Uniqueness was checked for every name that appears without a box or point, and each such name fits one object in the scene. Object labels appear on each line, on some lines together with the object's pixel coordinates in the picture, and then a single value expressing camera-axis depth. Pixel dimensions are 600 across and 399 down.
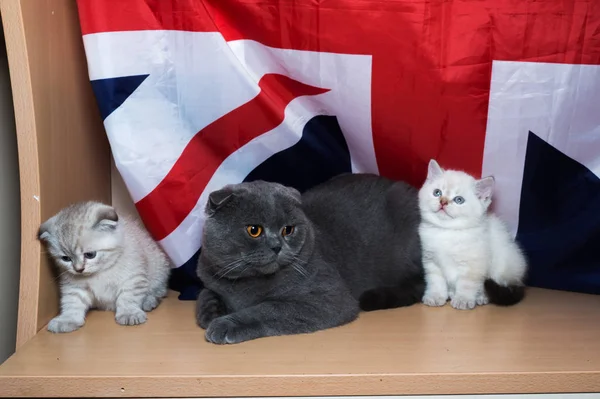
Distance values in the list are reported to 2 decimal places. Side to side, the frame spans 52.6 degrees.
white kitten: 1.39
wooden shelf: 1.03
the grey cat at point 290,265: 1.22
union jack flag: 1.31
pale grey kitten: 1.25
